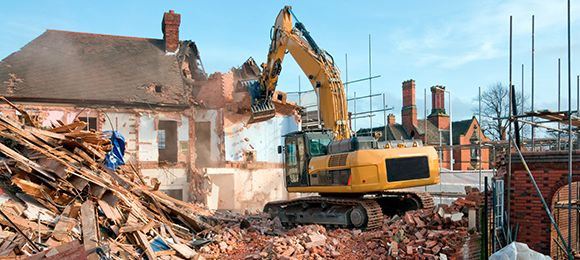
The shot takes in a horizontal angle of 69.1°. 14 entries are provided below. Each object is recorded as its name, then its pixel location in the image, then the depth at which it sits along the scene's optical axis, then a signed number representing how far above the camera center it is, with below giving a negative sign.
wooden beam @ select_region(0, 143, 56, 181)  8.38 -0.57
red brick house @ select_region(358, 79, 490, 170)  36.31 +0.35
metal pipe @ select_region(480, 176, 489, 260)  8.21 -2.10
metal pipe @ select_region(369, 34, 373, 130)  17.99 +1.83
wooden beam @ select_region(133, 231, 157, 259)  8.20 -2.25
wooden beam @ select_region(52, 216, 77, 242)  7.54 -1.77
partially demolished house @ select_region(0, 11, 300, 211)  17.08 +1.03
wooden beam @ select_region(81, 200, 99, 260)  7.44 -1.84
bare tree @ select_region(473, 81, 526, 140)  33.50 +1.89
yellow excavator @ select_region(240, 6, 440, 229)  9.31 -0.83
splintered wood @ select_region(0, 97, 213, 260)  7.41 -1.45
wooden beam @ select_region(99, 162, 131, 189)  10.33 -1.16
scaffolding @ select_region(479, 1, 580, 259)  7.73 -1.27
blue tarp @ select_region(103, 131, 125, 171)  11.45 -0.50
